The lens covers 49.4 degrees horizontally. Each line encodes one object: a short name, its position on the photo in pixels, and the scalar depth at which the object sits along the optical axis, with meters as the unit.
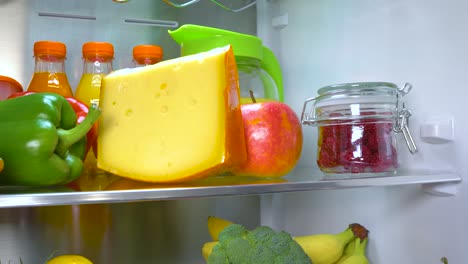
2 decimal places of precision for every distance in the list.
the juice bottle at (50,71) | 0.92
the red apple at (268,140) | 0.83
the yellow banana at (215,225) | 1.00
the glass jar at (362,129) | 0.82
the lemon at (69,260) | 0.79
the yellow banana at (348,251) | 0.95
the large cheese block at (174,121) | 0.75
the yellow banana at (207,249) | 0.92
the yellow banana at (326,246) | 0.92
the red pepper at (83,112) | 0.86
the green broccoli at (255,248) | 0.79
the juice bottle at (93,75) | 0.91
